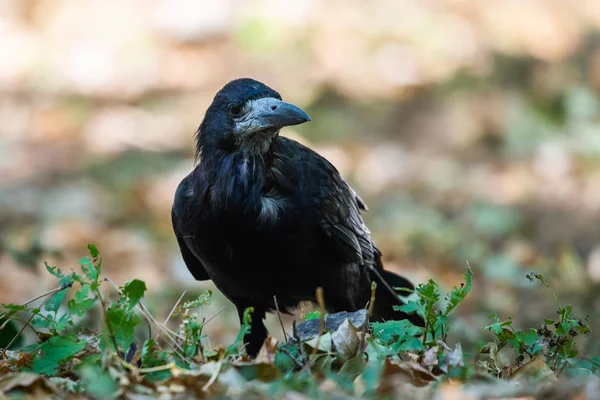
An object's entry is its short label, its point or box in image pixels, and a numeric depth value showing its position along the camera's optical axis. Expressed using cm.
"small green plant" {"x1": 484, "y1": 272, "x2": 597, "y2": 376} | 698
